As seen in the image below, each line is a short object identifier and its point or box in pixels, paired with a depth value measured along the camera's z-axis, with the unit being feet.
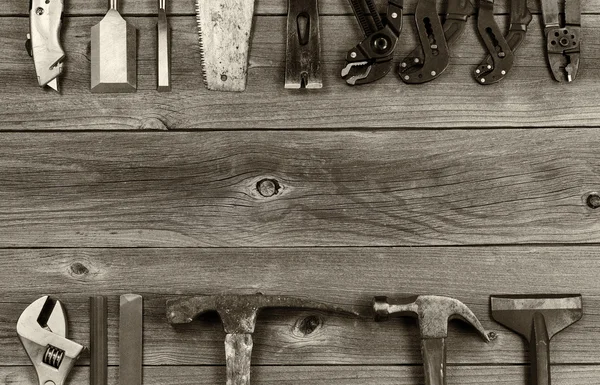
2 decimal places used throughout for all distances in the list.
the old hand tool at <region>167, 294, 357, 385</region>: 5.33
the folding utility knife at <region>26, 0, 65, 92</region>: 5.62
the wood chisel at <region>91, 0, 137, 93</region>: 5.63
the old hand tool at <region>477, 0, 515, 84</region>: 5.70
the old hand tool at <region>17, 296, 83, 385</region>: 5.47
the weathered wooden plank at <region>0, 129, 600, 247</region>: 5.68
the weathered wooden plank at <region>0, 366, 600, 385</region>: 5.58
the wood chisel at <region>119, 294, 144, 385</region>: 5.53
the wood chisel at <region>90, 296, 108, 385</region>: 5.49
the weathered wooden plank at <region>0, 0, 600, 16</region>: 5.77
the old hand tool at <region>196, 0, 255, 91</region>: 5.71
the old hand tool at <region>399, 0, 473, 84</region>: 5.68
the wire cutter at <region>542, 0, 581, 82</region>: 5.73
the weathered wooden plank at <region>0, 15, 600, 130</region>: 5.73
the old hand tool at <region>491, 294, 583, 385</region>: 5.52
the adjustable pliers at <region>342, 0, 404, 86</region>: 5.65
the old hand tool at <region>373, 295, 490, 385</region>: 5.38
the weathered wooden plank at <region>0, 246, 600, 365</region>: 5.61
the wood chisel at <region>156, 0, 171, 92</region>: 5.66
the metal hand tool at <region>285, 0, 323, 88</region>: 5.66
